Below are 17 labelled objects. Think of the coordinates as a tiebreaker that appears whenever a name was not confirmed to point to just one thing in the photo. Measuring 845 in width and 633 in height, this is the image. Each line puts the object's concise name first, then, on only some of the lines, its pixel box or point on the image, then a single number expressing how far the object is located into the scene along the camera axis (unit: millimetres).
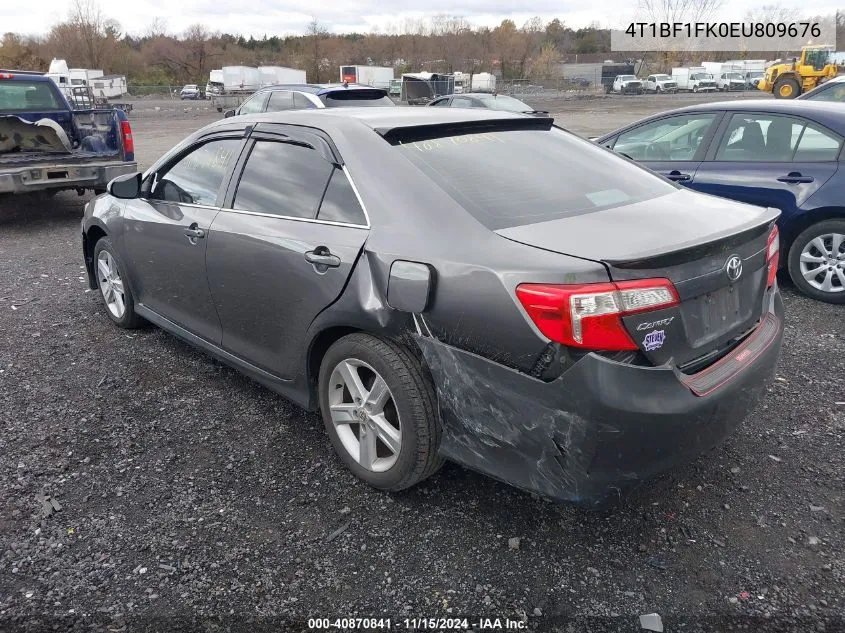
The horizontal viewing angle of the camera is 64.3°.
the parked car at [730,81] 57875
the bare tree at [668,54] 82625
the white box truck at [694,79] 58094
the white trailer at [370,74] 49159
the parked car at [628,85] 56094
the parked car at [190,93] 54806
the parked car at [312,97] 12016
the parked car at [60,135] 8586
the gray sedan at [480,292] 2207
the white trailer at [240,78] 52281
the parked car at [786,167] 5129
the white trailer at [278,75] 53125
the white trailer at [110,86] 50844
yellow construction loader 34688
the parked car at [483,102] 17312
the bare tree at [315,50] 72438
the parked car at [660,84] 57406
